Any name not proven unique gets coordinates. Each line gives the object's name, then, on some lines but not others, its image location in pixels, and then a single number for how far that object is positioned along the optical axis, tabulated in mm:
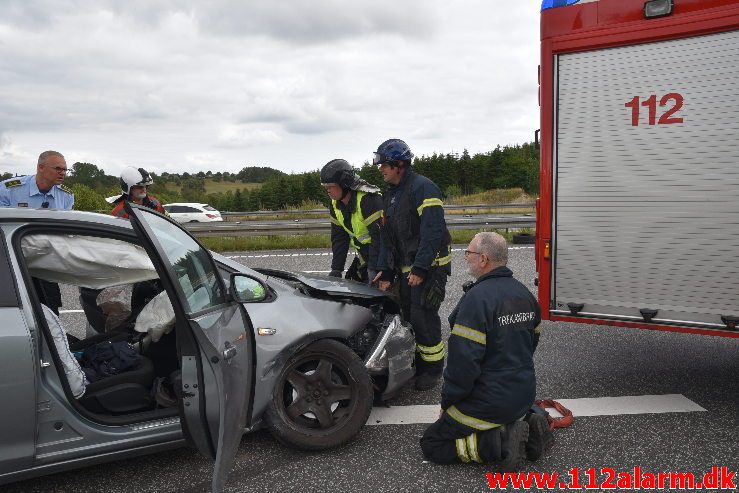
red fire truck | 3584
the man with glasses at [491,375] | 3023
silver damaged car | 2434
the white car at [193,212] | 26547
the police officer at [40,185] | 5031
